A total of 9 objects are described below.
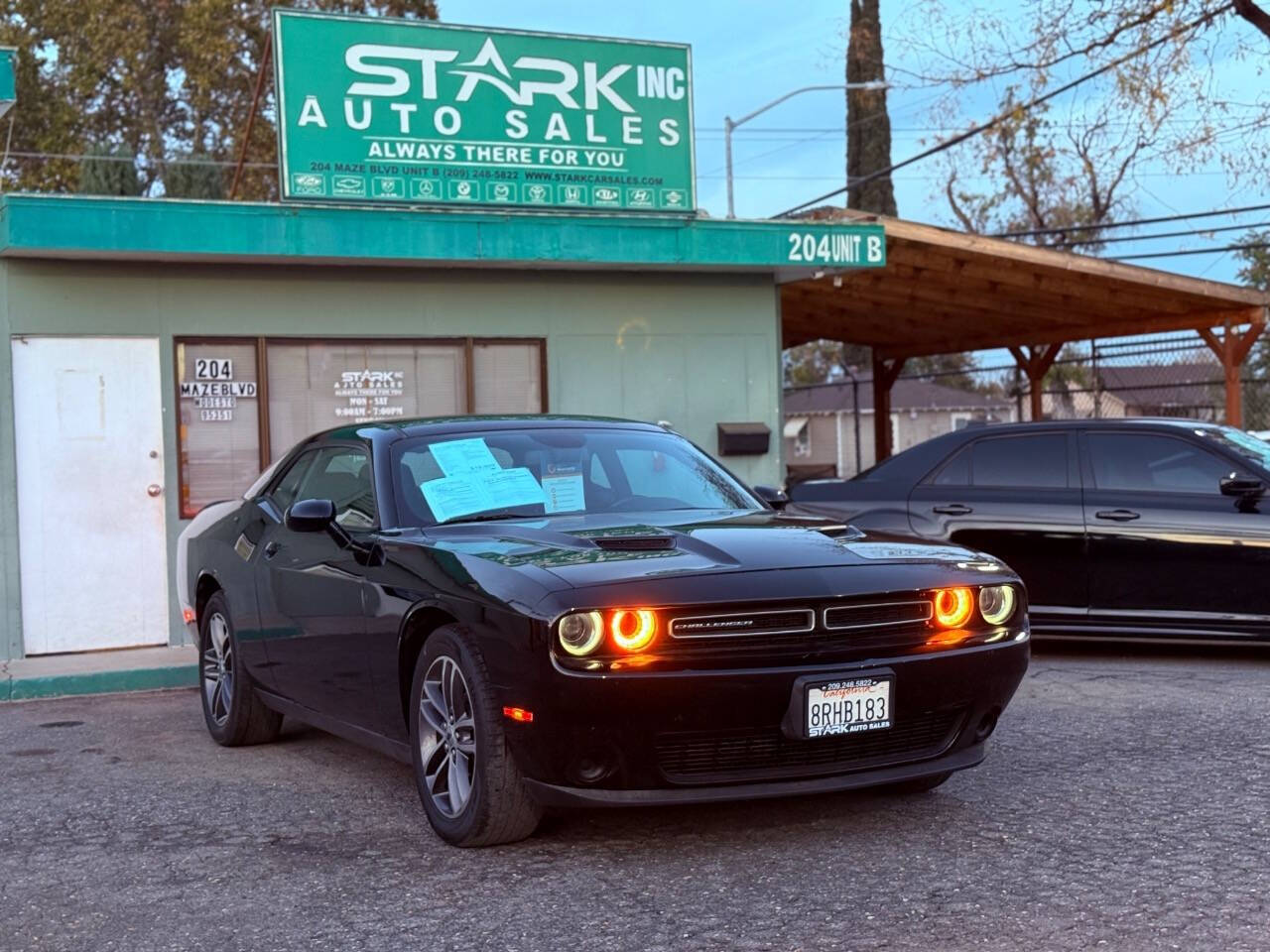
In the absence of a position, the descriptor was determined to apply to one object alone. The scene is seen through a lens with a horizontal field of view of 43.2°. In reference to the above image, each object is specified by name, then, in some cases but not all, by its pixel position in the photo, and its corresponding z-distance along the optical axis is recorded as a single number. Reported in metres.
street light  25.83
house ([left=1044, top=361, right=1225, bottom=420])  21.48
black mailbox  12.77
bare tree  18.06
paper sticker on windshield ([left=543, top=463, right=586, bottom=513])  6.23
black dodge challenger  4.84
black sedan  9.29
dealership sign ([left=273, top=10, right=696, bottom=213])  11.57
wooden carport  15.42
